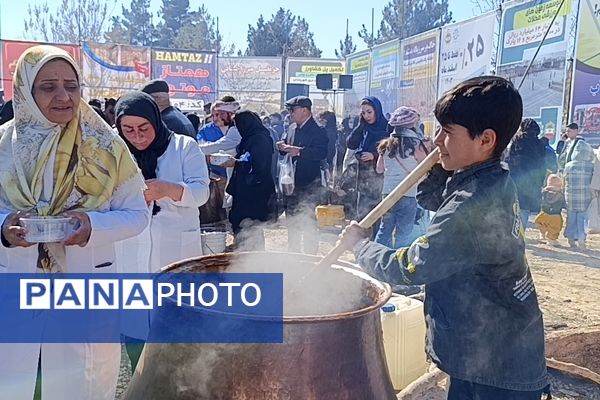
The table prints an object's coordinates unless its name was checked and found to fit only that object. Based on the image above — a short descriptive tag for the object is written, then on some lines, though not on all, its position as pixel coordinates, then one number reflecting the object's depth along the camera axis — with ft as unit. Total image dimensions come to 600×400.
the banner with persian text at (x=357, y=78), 70.38
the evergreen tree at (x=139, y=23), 199.41
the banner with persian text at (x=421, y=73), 51.29
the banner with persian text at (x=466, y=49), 42.83
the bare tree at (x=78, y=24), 126.52
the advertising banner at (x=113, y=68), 73.72
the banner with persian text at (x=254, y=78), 83.71
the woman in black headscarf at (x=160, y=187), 9.81
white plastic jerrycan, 11.55
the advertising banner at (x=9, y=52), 68.39
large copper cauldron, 4.97
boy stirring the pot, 6.09
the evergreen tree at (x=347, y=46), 206.49
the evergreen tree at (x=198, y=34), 178.81
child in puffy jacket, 26.58
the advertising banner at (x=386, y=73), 61.03
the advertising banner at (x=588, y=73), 33.14
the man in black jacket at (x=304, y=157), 21.38
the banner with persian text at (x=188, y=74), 77.51
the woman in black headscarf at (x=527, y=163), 24.21
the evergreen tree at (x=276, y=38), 179.52
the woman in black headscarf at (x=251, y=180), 16.87
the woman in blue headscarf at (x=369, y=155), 21.97
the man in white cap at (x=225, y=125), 20.88
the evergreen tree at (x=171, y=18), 199.41
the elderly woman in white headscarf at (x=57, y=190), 6.95
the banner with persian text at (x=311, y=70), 87.45
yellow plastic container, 28.27
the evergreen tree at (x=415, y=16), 171.32
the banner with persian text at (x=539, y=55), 35.53
